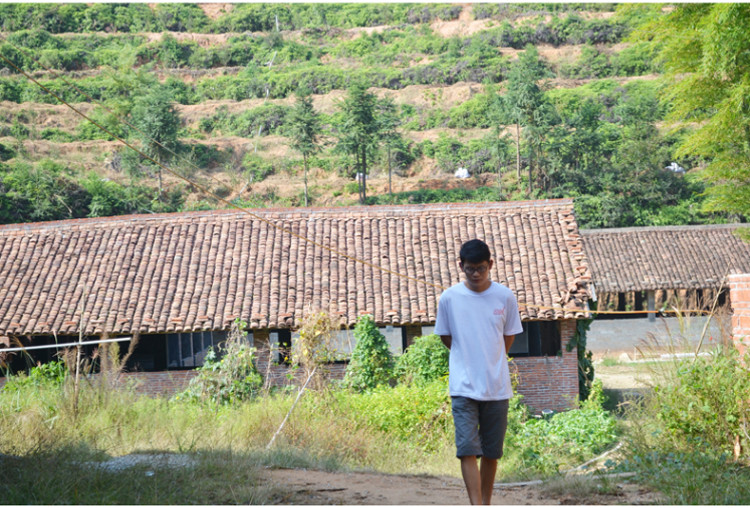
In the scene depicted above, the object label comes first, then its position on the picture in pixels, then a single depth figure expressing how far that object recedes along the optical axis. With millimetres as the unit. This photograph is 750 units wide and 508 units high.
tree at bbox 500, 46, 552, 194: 48156
